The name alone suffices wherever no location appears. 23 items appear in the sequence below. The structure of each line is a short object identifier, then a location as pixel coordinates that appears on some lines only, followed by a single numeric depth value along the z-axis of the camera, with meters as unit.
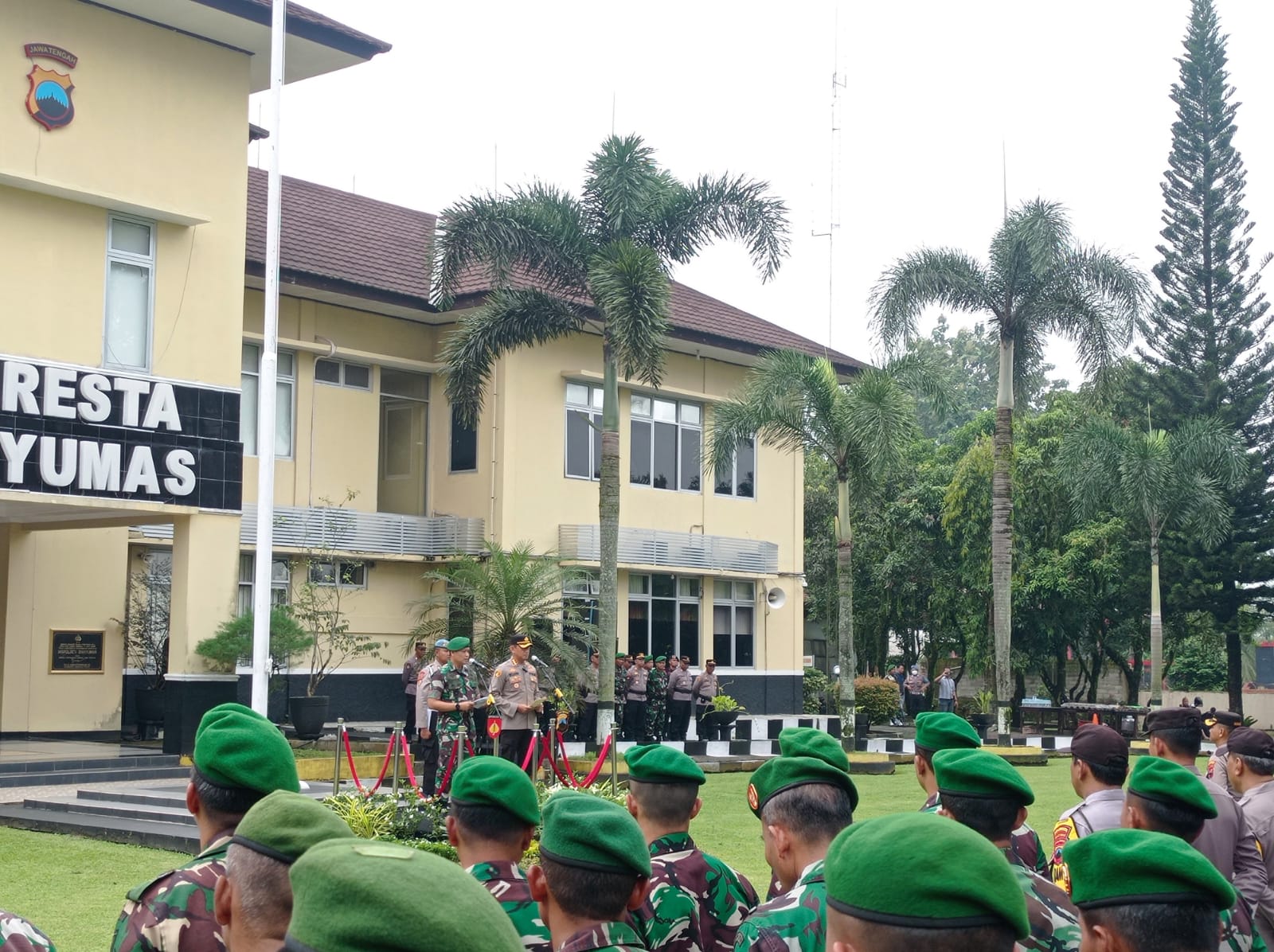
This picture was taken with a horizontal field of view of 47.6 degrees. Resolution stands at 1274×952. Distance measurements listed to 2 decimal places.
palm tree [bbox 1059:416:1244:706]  32.53
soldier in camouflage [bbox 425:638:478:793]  14.15
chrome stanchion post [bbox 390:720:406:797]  13.06
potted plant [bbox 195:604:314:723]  19.34
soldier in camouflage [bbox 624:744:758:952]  4.23
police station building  18.12
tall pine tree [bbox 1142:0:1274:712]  38.75
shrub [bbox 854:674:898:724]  33.66
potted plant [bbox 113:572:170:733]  22.03
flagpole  16.12
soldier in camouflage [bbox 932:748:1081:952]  4.14
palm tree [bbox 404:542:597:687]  23.67
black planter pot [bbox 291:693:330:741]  20.95
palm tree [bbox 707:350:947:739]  23.75
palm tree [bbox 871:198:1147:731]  25.91
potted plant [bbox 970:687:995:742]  29.25
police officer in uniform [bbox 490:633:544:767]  14.57
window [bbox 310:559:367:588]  25.05
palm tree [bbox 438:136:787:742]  21.58
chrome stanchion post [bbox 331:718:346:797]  13.46
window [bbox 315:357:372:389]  26.34
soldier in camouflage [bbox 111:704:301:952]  3.43
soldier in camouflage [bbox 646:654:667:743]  24.67
